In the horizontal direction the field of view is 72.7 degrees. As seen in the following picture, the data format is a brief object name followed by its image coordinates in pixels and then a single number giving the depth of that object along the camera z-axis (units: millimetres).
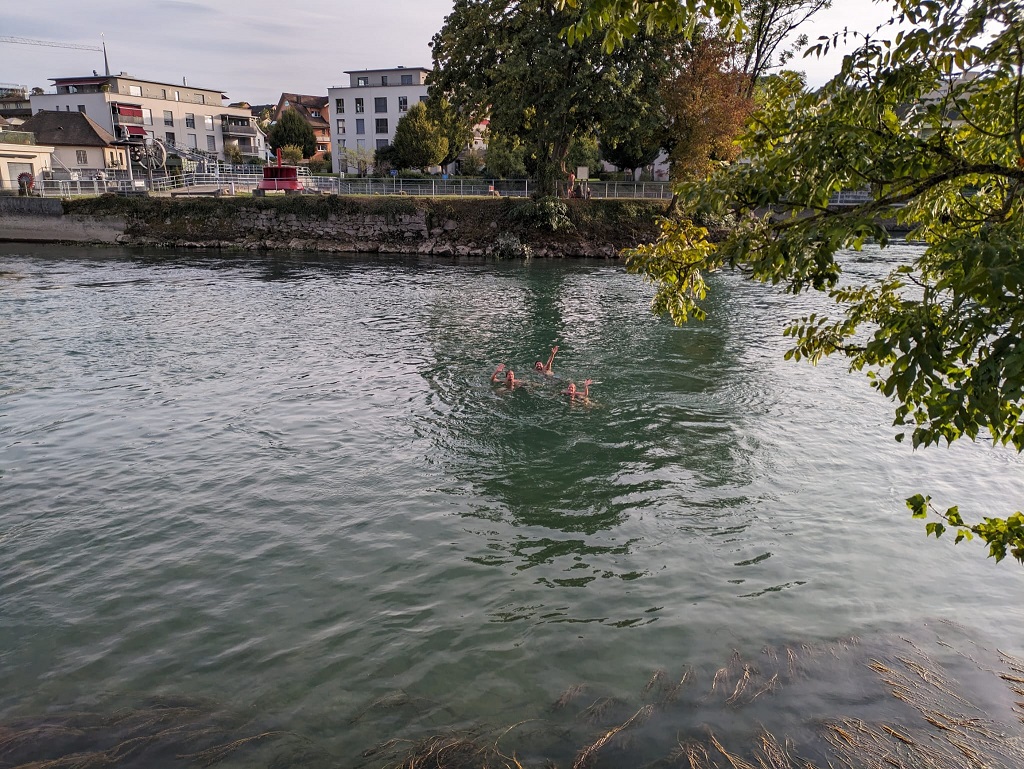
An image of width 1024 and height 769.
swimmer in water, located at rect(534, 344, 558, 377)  16766
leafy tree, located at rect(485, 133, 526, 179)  63069
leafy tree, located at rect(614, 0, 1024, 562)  3777
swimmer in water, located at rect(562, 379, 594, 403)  15188
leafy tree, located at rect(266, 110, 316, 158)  80250
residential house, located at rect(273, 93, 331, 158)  111438
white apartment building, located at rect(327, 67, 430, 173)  87000
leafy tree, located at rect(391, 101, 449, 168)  64875
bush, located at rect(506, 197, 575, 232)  43406
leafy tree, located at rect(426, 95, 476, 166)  44812
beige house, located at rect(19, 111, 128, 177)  63781
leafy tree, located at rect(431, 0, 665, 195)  38594
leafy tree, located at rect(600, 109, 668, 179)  40219
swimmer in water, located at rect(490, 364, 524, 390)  15930
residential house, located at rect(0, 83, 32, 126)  89519
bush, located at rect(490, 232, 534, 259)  42500
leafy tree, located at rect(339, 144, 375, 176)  77438
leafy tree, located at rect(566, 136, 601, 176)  63344
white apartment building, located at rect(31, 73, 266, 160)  79594
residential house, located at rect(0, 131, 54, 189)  51719
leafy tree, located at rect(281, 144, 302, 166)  78000
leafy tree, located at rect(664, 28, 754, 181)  42094
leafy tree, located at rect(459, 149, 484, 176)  75188
